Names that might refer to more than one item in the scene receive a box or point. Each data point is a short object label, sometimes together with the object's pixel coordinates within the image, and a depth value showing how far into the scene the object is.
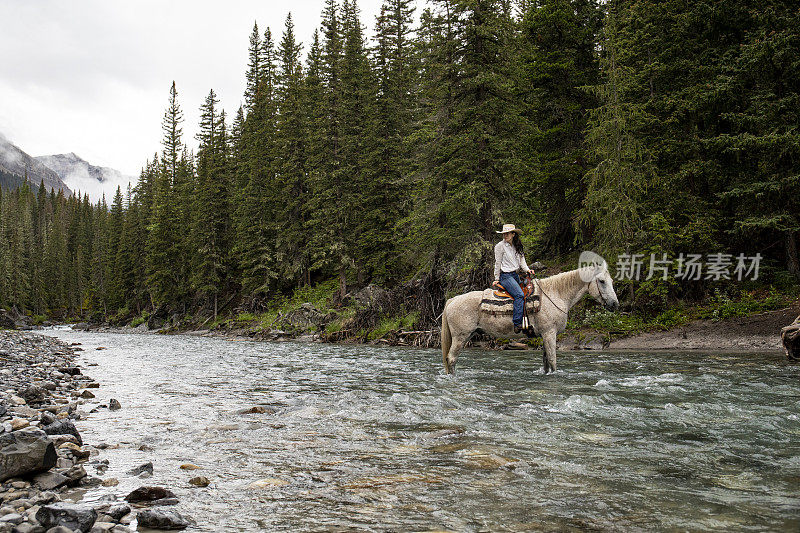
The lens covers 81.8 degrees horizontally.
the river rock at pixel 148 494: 4.07
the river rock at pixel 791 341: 9.51
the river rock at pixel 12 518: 3.39
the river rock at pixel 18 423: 5.85
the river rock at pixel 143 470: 4.89
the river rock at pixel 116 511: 3.72
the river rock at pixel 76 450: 5.38
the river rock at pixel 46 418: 6.80
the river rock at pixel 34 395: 8.91
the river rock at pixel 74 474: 4.61
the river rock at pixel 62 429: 5.96
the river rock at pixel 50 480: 4.41
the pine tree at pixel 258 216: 44.31
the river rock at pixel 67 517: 3.37
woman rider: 11.64
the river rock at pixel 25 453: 4.40
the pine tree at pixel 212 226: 49.84
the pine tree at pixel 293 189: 42.28
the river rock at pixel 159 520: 3.55
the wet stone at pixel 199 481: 4.55
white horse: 11.61
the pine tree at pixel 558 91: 26.78
